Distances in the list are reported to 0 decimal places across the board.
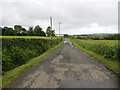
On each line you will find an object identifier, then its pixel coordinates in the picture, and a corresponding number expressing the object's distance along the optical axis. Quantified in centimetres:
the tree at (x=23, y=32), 8350
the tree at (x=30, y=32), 8478
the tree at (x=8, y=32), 6562
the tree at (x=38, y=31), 8556
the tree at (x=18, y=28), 8392
